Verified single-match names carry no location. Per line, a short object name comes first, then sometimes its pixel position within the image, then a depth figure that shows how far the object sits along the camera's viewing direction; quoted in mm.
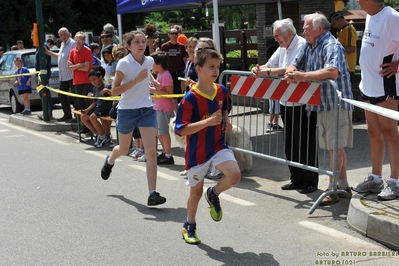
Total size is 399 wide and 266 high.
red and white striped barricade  6973
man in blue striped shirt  6734
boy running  5609
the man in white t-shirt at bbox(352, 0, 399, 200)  6398
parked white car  16750
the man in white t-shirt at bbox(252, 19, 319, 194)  7582
